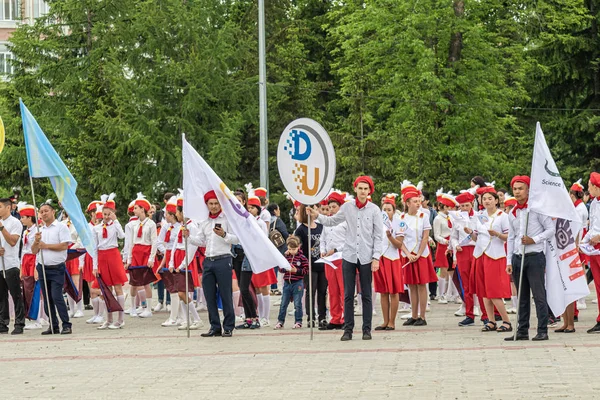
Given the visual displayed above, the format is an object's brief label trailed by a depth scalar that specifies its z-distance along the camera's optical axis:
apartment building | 70.25
